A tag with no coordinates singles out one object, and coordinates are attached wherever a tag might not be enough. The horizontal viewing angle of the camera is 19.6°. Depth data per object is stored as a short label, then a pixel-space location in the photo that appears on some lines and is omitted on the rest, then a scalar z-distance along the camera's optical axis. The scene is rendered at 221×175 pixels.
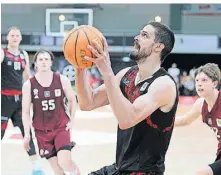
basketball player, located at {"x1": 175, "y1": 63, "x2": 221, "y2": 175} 5.41
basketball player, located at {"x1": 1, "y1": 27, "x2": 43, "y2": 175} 8.15
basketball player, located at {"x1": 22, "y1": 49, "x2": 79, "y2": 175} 6.60
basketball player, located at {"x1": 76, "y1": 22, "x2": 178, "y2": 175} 3.66
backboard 19.03
